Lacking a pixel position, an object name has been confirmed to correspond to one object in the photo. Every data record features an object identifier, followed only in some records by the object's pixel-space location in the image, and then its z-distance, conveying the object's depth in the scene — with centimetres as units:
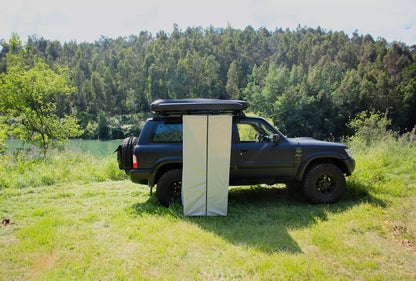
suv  543
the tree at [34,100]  1588
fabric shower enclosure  492
